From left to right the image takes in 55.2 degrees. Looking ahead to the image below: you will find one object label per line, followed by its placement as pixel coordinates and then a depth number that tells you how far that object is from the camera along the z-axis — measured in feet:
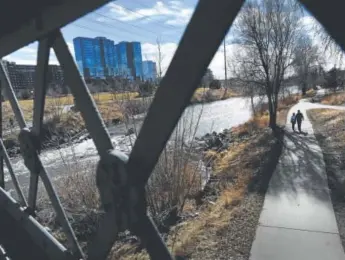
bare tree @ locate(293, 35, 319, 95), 65.67
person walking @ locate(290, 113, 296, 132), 59.32
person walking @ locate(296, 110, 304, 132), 57.82
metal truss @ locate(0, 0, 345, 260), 3.75
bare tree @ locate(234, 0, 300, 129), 60.54
